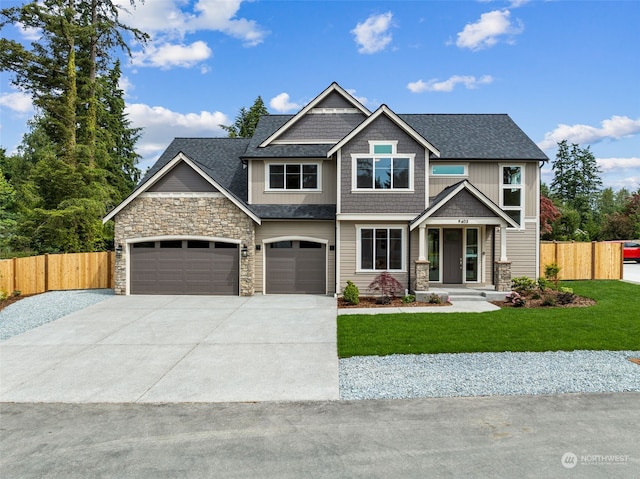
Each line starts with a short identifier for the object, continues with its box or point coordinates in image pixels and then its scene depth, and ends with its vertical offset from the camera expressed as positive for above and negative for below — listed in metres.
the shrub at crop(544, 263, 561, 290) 15.18 -1.24
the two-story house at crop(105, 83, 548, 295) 15.24 +0.99
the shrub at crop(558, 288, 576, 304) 12.91 -1.91
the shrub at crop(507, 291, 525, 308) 12.86 -1.97
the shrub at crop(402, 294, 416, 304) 14.02 -2.11
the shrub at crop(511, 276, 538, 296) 14.00 -1.61
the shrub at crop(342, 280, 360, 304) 14.16 -1.95
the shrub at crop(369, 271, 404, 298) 14.36 -1.69
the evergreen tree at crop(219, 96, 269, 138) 40.62 +12.40
